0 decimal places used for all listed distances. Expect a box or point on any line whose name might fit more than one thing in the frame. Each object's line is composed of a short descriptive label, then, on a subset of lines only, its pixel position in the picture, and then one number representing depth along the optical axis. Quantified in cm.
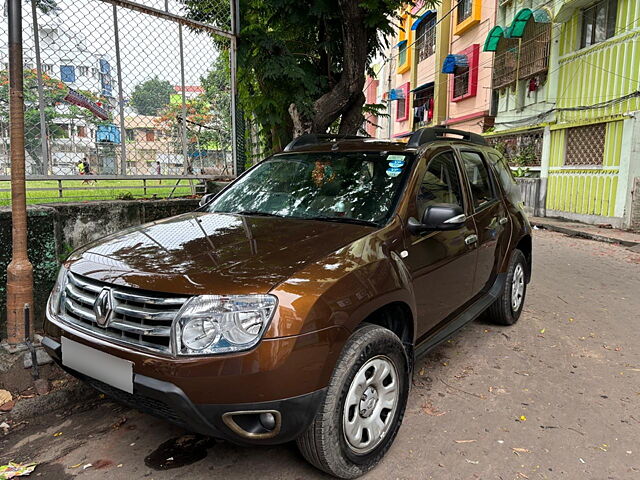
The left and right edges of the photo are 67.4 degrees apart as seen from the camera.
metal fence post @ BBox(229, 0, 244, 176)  548
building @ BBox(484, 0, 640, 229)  1109
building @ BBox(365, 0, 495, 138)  1927
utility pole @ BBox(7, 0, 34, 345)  309
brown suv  196
